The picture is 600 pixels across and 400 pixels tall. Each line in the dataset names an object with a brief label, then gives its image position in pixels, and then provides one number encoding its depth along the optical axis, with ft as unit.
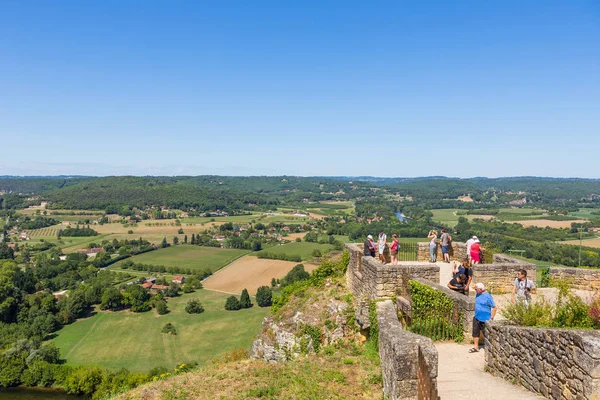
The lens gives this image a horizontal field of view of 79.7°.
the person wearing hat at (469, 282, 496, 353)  26.94
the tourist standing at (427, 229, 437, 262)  50.66
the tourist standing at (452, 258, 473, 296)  34.76
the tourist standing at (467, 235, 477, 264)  44.60
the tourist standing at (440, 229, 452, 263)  49.84
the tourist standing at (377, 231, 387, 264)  46.14
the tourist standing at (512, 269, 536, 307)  31.28
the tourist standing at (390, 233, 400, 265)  45.80
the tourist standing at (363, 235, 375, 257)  46.58
